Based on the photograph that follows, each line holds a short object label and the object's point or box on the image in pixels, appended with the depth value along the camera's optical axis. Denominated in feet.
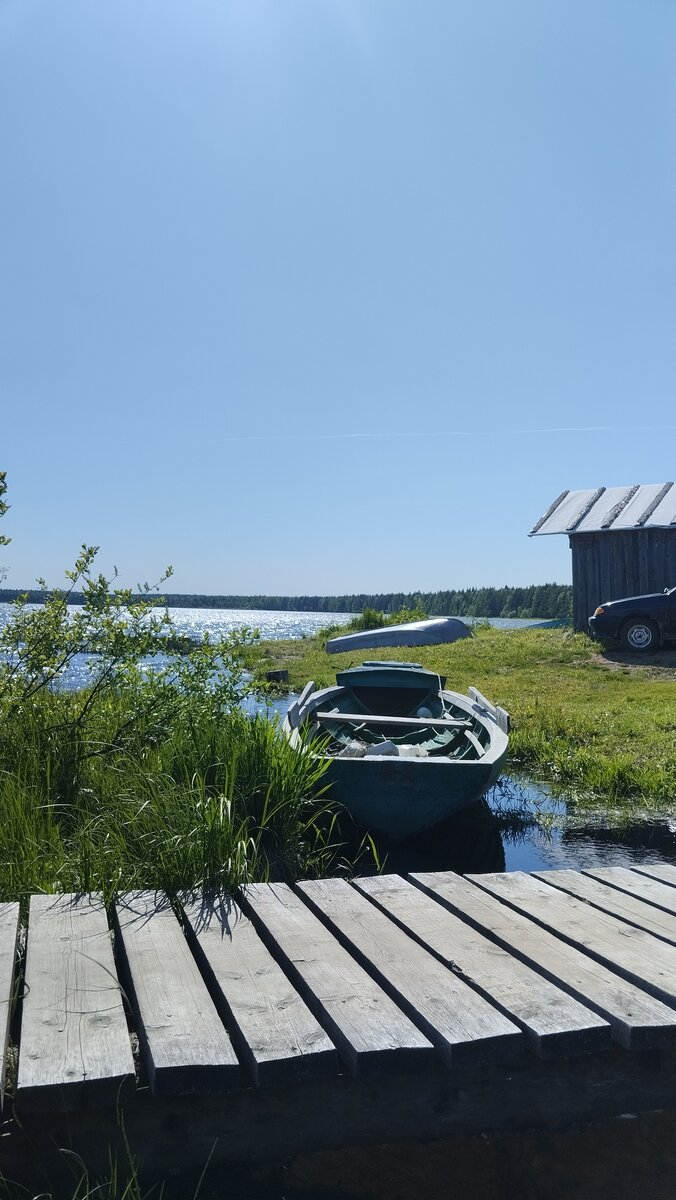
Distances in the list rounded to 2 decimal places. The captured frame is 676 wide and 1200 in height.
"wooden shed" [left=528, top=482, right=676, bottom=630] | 74.23
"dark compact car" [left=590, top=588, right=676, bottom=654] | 62.23
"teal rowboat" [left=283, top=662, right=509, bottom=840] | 22.88
